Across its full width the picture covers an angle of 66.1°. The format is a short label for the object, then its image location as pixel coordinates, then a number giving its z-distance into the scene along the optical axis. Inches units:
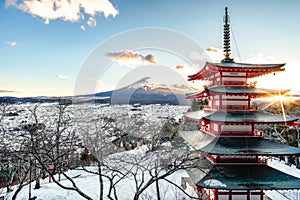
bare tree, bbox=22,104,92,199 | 447.4
